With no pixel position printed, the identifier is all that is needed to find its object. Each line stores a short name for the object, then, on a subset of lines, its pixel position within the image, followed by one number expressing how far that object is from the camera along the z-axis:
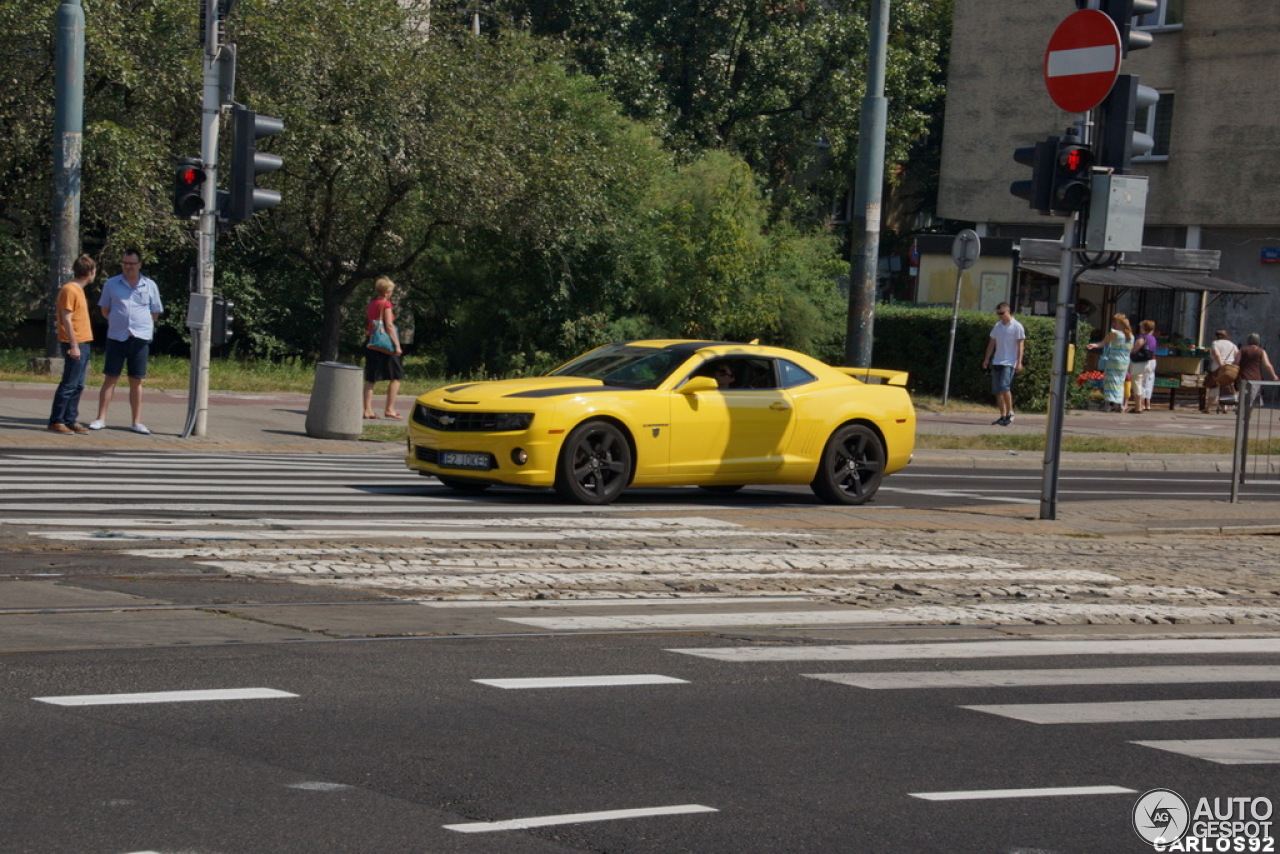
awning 36.72
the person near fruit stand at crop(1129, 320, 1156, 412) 33.19
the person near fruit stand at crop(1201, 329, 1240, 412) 34.00
